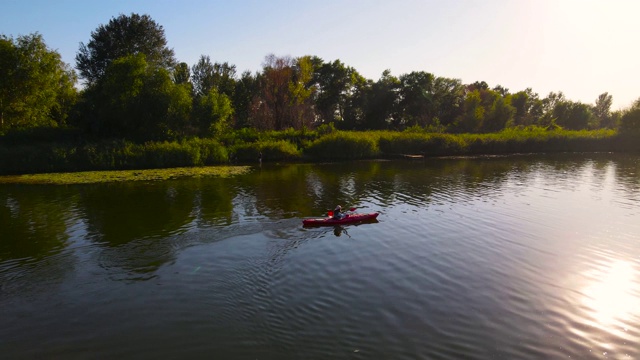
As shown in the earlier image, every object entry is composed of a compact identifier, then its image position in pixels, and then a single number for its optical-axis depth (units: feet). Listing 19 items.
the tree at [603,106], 402.31
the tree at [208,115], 161.79
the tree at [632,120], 219.82
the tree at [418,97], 247.91
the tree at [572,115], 303.68
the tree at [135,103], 144.77
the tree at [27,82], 131.44
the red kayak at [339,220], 63.69
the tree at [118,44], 180.34
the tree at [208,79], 216.95
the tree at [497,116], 250.78
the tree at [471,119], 240.53
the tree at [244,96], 222.89
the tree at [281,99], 207.92
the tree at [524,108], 301.63
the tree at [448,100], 258.78
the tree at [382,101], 247.29
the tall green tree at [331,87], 243.40
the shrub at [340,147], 170.81
